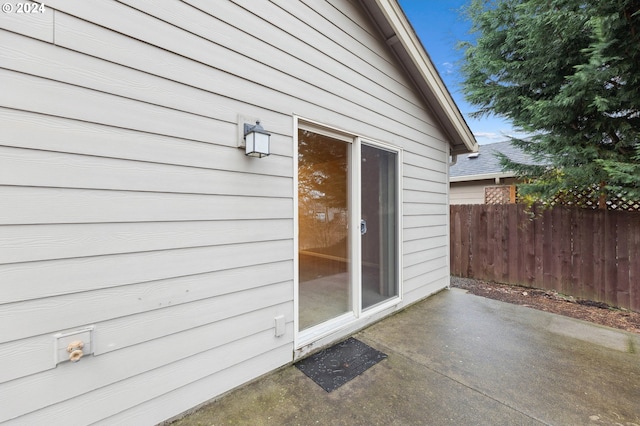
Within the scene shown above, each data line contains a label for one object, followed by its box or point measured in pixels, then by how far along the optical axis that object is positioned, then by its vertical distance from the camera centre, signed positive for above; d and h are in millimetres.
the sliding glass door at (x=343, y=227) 2535 -150
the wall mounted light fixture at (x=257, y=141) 1906 +512
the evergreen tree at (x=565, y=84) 3201 +1819
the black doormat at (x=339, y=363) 2053 -1250
